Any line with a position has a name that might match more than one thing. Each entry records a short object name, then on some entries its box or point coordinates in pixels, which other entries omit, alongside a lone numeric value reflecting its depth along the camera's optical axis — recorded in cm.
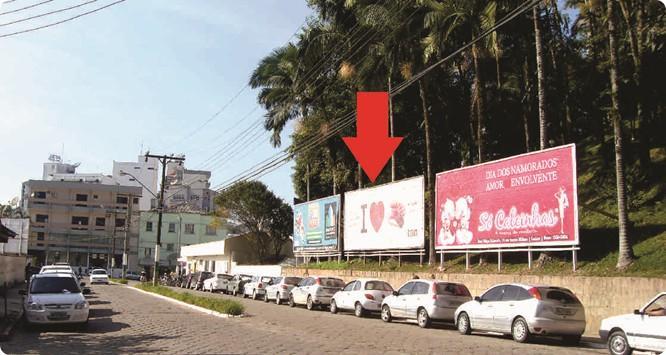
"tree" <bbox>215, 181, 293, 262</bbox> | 6325
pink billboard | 2203
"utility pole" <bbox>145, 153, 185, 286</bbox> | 4781
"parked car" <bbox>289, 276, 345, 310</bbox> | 2877
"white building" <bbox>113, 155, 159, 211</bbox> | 13338
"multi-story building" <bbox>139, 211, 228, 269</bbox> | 9962
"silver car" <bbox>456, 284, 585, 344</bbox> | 1591
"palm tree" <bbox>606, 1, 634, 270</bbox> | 1983
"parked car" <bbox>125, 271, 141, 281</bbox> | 8110
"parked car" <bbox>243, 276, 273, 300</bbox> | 3800
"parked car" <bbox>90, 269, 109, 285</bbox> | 5569
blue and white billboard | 4119
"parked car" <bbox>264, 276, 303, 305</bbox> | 3356
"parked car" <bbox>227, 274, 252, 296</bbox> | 4309
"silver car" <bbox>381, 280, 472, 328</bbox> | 2005
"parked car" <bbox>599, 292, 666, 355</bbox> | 1238
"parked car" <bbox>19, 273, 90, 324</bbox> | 1716
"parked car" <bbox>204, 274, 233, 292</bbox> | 4524
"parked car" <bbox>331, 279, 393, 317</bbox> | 2445
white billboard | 3134
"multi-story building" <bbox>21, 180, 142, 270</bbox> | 10112
